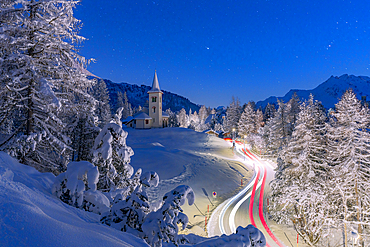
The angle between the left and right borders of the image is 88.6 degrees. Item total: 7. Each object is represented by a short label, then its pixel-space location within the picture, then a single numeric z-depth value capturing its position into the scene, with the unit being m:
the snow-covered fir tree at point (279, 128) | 34.97
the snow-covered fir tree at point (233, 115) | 69.44
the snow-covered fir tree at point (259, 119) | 64.71
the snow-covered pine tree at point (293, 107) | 37.79
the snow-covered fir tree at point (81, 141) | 16.11
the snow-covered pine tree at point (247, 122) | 60.34
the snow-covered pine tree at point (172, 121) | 77.94
